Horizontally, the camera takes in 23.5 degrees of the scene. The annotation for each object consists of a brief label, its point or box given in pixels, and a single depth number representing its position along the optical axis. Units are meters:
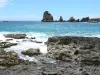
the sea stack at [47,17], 175.88
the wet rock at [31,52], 29.08
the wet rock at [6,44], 34.75
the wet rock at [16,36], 49.42
